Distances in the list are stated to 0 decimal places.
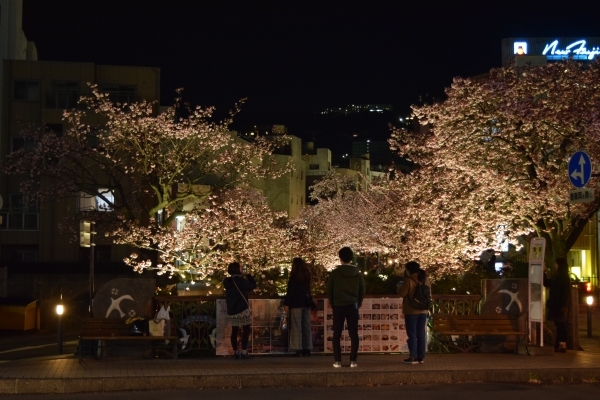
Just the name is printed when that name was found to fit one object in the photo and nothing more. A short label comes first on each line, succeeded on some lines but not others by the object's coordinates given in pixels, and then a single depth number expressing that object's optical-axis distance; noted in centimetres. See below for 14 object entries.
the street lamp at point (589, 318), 1924
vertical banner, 1434
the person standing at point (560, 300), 1484
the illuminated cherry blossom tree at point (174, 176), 2683
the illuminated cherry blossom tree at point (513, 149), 1825
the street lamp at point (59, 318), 1523
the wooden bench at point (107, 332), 1370
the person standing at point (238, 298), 1353
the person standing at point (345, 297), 1264
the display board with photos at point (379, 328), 1441
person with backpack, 1312
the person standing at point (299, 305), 1367
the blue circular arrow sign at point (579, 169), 1384
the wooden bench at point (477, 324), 1467
